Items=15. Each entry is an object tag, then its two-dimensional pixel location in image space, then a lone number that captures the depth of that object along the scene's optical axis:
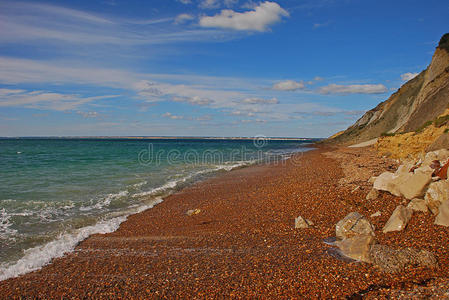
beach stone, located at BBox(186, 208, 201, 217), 11.79
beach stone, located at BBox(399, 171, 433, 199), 9.05
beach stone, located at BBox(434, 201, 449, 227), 7.19
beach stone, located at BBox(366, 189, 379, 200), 10.41
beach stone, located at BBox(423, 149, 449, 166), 13.18
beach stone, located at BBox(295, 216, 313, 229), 8.77
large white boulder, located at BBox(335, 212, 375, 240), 7.38
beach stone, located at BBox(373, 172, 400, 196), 10.09
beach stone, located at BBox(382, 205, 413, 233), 7.48
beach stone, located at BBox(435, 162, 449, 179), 9.40
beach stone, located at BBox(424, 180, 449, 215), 7.74
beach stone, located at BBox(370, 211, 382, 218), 8.85
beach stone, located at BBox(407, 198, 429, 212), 8.09
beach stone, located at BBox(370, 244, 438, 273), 5.57
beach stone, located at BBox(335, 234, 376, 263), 6.15
